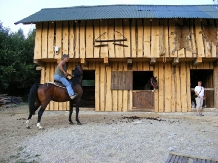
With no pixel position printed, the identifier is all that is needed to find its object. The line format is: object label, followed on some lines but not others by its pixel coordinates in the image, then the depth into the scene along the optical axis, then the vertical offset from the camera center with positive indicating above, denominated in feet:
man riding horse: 26.96 +1.16
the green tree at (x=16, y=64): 57.31 +6.39
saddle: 27.17 +0.44
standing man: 37.50 -1.71
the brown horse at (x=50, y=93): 25.27 -0.81
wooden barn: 38.88 +6.80
